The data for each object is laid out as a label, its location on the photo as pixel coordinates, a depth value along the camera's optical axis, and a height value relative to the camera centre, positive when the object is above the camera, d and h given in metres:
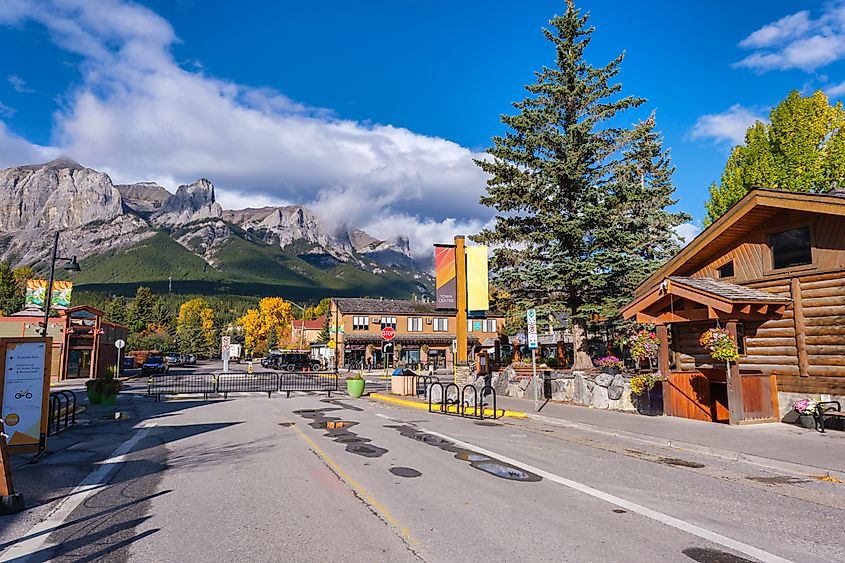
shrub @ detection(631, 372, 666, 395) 16.26 -0.96
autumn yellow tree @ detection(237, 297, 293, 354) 99.38 +3.51
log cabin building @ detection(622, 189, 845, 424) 13.68 +1.17
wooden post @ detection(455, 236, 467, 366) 25.98 +2.24
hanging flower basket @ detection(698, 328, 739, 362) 13.33 +0.10
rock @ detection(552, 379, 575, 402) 20.45 -1.52
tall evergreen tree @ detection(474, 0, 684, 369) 23.94 +6.72
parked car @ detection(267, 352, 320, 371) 60.72 -1.94
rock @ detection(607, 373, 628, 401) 18.00 -1.26
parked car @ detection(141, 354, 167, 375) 51.00 -2.01
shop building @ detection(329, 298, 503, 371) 71.12 +1.93
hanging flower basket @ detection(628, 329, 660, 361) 17.09 +0.10
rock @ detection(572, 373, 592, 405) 19.24 -1.51
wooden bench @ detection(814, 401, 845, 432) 12.56 -1.42
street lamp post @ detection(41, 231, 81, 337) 23.37 +3.33
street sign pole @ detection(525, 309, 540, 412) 17.17 +0.59
